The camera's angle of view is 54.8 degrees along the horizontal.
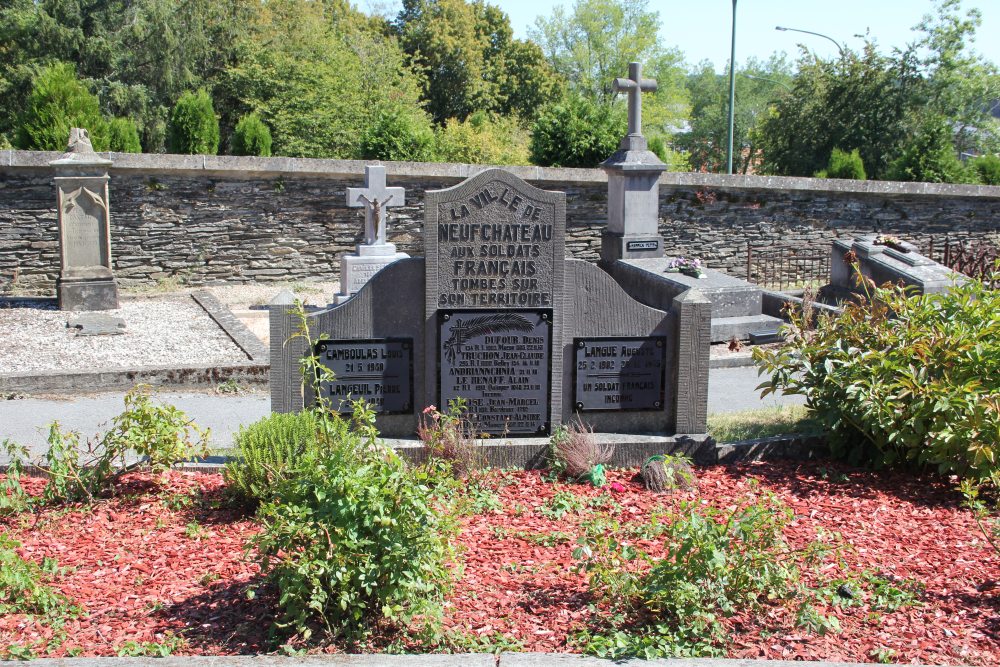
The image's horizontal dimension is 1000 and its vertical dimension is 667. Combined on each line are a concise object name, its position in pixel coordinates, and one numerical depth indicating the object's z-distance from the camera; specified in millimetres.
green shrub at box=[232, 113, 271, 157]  18359
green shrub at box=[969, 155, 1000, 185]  22766
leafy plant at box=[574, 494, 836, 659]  3754
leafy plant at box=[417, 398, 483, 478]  5910
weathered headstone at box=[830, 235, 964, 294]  12773
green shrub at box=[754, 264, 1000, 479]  5387
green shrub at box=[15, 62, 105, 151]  15422
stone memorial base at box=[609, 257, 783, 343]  12344
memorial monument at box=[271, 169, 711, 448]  6066
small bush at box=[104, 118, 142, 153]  16781
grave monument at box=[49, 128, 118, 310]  12750
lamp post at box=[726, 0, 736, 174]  26294
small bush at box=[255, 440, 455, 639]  3711
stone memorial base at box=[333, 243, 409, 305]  13516
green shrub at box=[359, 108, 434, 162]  17578
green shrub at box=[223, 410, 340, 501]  5137
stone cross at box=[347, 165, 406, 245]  14086
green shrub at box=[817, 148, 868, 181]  21875
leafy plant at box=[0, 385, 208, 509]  5254
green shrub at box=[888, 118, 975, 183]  22047
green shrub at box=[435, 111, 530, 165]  22172
